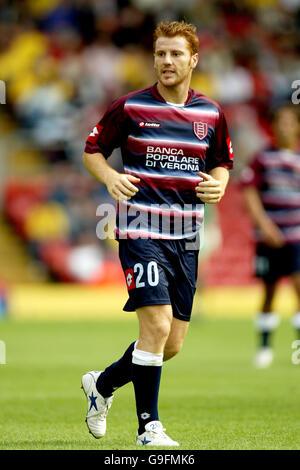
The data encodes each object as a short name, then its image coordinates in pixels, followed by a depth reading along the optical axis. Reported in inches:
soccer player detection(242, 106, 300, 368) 789.9
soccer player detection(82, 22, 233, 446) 437.7
